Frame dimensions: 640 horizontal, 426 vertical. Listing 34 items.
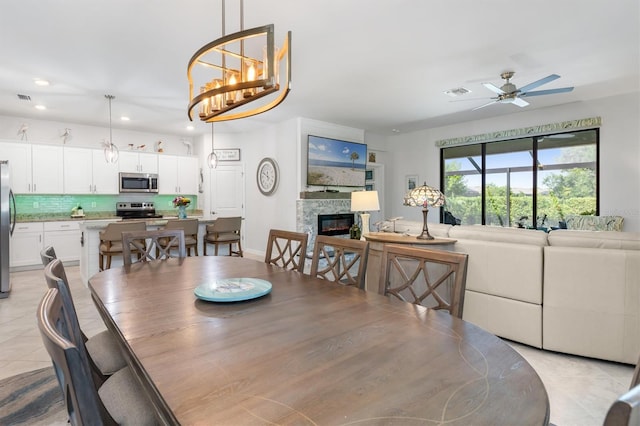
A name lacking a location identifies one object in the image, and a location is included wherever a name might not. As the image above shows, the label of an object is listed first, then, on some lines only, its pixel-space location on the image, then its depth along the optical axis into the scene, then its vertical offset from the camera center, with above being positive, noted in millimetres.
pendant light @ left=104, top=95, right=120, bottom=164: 4819 +777
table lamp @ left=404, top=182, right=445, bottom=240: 3238 +77
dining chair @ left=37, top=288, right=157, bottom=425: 677 -432
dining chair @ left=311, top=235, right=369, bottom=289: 1964 -299
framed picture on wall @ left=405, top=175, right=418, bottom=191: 7621 +568
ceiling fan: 3830 +1377
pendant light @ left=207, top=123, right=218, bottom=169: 5732 +778
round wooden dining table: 753 -452
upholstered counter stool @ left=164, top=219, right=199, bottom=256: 4562 -348
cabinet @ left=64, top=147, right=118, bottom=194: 6117 +618
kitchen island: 4328 -558
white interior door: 7316 +330
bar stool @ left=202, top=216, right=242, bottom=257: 5172 -426
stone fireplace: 6133 -32
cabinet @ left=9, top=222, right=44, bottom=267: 5465 -644
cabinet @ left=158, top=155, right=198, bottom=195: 7127 +680
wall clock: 6617 +620
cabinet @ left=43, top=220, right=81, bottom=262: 5770 -578
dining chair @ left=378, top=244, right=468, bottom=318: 1520 -309
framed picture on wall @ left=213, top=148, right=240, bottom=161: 7320 +1139
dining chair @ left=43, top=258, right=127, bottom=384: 1232 -697
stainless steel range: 6821 -94
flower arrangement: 5298 +59
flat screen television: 6215 +879
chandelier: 1569 +677
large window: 5504 +508
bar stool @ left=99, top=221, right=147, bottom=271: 4062 -397
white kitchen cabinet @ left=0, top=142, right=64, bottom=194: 5609 +655
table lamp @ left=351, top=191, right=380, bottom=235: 4145 +69
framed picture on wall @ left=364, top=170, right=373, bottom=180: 7852 +755
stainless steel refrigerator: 4141 -315
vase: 5308 -117
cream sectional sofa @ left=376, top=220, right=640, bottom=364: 2404 -642
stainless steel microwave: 6610 +474
